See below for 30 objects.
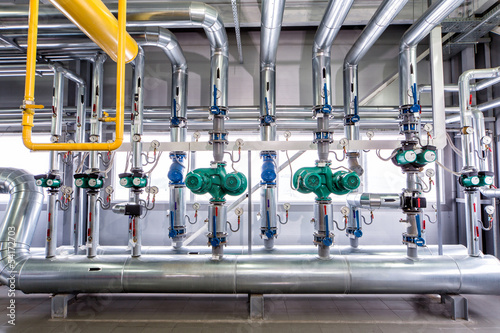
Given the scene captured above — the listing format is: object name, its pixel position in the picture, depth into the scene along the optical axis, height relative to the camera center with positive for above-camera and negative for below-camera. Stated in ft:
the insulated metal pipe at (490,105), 12.44 +3.49
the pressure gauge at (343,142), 10.31 +1.39
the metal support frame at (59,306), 9.35 -4.44
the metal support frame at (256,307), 9.11 -4.37
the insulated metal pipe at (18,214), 9.99 -1.43
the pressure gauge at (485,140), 10.72 +1.52
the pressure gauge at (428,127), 9.86 +1.87
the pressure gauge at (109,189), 10.89 -0.40
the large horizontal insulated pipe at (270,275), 9.00 -3.29
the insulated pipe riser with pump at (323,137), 9.89 +1.60
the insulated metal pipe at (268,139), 11.80 +1.76
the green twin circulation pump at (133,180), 10.30 -0.04
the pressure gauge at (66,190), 11.52 -0.46
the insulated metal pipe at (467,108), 10.50 +2.80
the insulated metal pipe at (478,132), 11.71 +2.07
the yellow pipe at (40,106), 4.24 +1.35
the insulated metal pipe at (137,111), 10.51 +2.74
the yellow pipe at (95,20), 4.75 +2.98
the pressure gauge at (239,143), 10.34 +1.37
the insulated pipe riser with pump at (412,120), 9.50 +2.22
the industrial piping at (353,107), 11.58 +3.32
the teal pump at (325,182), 9.70 -0.13
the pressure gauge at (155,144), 10.42 +1.35
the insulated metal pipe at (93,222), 10.44 -1.72
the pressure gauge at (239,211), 10.76 -1.30
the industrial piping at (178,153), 12.21 +1.16
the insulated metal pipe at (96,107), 11.05 +3.01
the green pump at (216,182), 9.70 -0.12
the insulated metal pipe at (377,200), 10.96 -0.94
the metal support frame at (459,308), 9.05 -4.38
